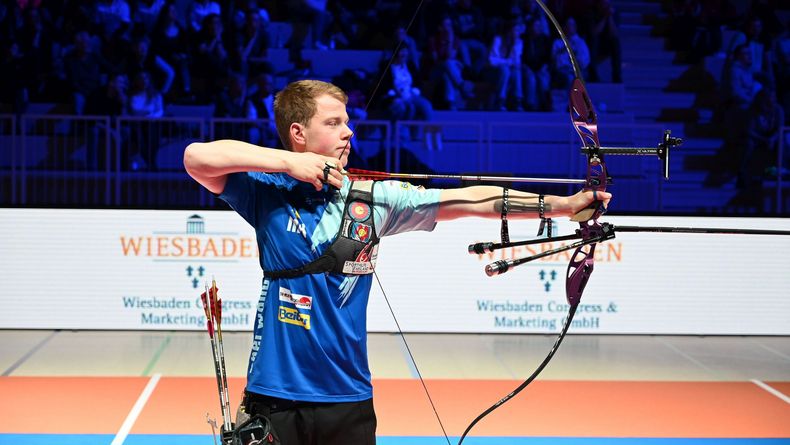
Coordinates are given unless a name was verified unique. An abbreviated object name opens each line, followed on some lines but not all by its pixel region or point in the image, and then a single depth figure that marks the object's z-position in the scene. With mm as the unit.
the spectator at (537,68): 9977
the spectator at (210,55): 9930
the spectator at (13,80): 9492
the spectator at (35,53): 9625
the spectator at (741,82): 10383
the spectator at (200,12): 10078
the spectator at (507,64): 9984
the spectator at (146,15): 10039
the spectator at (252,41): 10000
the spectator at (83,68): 9531
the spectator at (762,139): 9703
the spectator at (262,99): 9453
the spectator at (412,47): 10047
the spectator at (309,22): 10461
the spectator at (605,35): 10672
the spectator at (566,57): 10242
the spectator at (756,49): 10609
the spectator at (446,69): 9992
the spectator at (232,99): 9469
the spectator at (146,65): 9695
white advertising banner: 7609
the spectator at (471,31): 10422
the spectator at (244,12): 10172
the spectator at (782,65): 10555
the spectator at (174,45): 9781
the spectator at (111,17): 10008
